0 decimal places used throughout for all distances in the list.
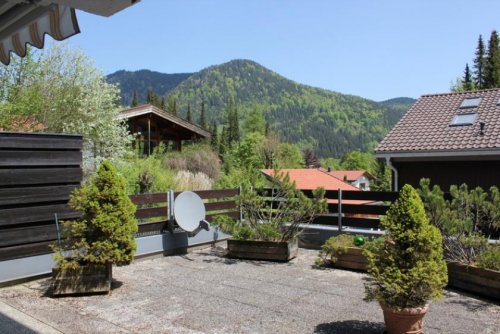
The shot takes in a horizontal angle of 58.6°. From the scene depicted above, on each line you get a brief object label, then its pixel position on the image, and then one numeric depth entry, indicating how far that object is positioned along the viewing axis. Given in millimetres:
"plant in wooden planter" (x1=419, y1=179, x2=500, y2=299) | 5562
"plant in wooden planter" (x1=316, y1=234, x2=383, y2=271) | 7117
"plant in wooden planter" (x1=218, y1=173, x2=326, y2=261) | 7965
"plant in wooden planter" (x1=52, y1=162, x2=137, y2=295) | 5719
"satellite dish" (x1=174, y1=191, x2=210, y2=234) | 8258
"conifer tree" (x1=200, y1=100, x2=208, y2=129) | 76562
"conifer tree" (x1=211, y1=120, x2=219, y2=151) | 59328
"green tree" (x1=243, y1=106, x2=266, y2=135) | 83562
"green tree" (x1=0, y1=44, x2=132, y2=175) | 14477
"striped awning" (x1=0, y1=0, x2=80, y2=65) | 2852
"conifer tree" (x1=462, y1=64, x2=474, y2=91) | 44628
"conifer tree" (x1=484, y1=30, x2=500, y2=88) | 39188
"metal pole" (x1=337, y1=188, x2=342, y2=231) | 8969
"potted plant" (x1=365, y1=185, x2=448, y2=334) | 4012
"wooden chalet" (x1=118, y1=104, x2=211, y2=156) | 23177
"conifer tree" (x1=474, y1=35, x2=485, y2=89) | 43750
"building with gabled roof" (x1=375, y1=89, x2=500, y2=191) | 11594
